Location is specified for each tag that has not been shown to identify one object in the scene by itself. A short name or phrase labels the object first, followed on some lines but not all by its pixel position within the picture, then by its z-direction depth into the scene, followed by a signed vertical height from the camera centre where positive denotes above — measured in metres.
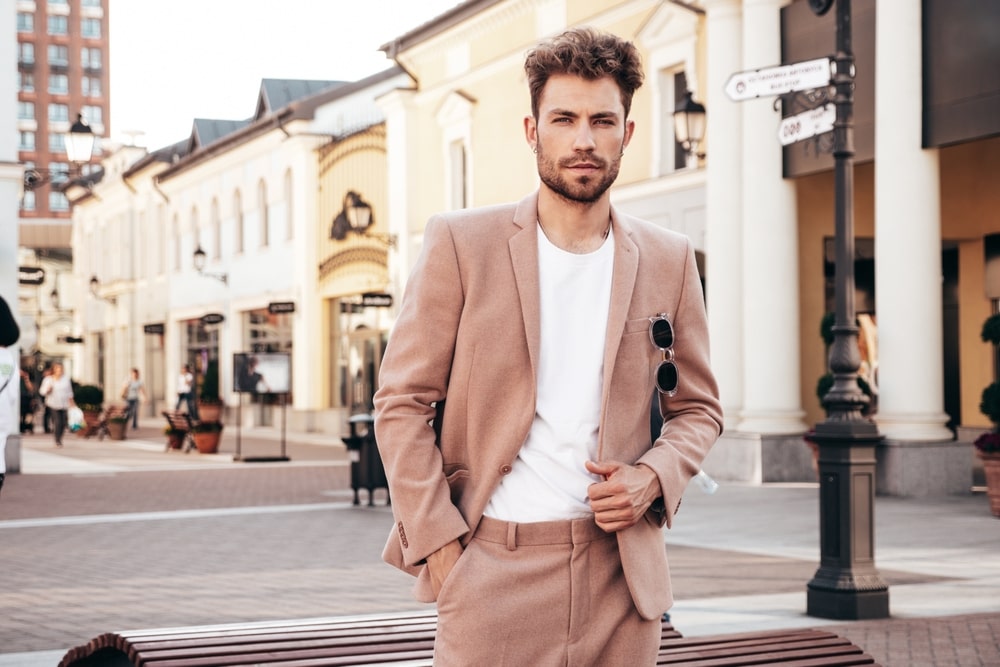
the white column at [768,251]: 18.62 +1.24
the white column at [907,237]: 16.34 +1.24
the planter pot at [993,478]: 14.13 -1.24
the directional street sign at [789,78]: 9.10 +1.66
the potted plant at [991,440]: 14.17 -0.89
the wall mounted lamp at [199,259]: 36.56 +2.37
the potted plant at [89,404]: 37.16 -1.22
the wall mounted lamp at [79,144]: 19.80 +2.82
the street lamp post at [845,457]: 8.63 -0.64
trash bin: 16.67 -1.23
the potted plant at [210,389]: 32.34 -0.75
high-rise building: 114.12 +21.60
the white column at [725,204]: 19.17 +1.89
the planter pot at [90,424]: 37.12 -1.70
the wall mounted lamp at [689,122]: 19.39 +2.99
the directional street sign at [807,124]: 9.12 +1.39
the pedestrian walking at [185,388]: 36.69 -0.81
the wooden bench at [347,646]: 4.69 -0.96
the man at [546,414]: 2.89 -0.12
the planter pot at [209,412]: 33.25 -1.30
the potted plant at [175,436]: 29.44 -1.60
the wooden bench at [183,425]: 29.09 -1.37
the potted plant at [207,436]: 28.25 -1.54
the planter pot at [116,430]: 35.69 -1.79
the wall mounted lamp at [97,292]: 54.03 +2.35
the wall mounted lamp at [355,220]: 28.69 +2.76
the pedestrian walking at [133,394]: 40.09 -1.04
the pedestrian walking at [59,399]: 31.94 -0.95
